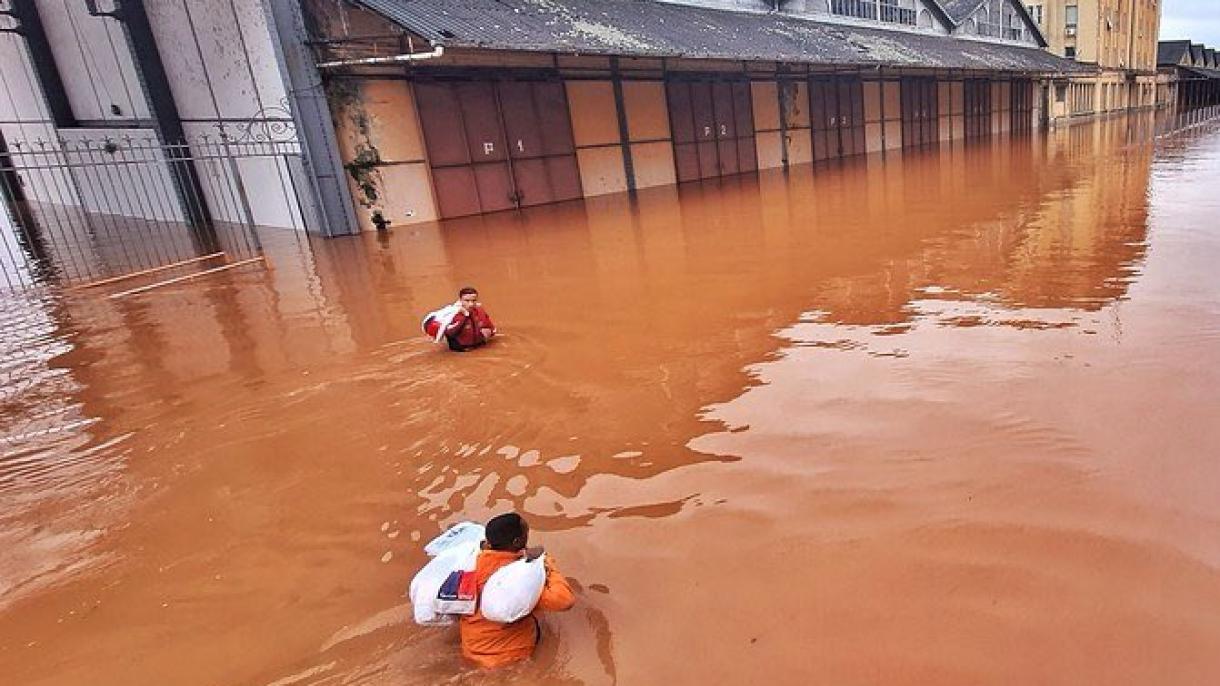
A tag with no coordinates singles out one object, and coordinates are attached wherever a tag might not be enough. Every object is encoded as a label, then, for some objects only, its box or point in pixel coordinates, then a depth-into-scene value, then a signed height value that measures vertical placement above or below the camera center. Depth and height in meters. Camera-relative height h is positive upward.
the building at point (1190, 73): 61.97 -0.16
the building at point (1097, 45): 45.03 +2.78
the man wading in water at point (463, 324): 5.57 -1.07
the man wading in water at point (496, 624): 2.33 -1.42
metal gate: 11.99 +0.53
